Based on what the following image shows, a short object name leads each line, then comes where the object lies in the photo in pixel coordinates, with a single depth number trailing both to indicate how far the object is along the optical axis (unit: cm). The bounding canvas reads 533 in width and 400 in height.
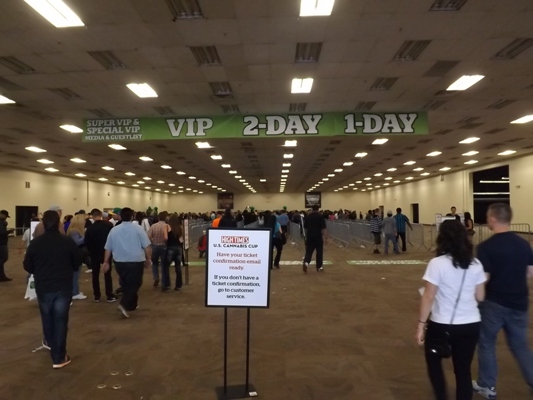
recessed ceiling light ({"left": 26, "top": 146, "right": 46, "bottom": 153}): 2117
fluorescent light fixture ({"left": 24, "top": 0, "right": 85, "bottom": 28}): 684
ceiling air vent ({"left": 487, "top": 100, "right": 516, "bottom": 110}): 1337
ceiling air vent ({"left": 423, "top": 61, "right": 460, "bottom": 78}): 973
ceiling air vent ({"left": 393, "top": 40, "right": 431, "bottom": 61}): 856
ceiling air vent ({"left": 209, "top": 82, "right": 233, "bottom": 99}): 1111
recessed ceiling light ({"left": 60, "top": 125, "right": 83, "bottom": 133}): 1620
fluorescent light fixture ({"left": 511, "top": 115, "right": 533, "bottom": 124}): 1581
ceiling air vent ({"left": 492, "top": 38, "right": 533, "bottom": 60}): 853
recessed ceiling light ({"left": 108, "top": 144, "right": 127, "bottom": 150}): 2077
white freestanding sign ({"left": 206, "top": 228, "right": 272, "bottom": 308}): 414
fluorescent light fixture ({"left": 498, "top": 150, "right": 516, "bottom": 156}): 2480
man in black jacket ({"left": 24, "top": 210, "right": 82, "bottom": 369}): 493
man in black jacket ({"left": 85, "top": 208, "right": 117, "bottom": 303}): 866
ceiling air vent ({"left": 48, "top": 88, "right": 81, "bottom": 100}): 1145
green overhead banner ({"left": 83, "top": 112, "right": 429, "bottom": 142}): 1366
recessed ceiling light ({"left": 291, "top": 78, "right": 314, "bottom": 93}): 1084
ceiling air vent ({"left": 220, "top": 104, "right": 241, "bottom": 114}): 1309
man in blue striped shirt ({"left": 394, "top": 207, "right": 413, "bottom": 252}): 1761
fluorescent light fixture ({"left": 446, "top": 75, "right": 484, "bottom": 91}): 1083
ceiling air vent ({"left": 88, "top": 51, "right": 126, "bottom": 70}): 890
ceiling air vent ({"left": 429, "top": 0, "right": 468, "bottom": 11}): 699
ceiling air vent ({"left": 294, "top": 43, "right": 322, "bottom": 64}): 864
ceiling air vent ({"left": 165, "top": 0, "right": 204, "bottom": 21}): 691
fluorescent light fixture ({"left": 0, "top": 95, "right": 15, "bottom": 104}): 1209
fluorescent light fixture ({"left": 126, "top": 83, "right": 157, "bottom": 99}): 1111
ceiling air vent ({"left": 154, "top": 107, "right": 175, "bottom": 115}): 1340
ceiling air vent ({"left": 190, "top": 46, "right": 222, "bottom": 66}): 877
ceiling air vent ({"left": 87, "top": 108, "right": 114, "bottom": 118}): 1359
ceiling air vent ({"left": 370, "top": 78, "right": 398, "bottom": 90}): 1090
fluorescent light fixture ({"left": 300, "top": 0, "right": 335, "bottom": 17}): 690
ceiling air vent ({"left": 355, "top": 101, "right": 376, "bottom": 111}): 1294
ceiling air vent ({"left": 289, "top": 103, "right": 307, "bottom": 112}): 1297
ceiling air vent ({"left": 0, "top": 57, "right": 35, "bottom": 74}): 909
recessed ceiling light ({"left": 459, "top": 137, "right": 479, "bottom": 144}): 2024
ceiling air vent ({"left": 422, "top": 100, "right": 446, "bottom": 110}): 1313
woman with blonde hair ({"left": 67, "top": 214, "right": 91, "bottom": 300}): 977
